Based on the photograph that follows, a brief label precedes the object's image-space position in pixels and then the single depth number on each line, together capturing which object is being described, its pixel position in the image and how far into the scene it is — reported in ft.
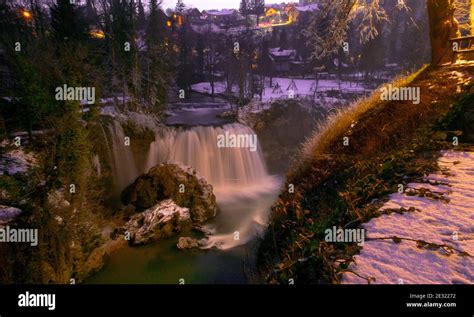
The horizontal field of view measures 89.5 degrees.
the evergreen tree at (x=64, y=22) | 71.92
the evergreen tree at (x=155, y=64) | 74.43
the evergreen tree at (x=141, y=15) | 87.90
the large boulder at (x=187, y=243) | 42.06
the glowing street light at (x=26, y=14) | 93.95
